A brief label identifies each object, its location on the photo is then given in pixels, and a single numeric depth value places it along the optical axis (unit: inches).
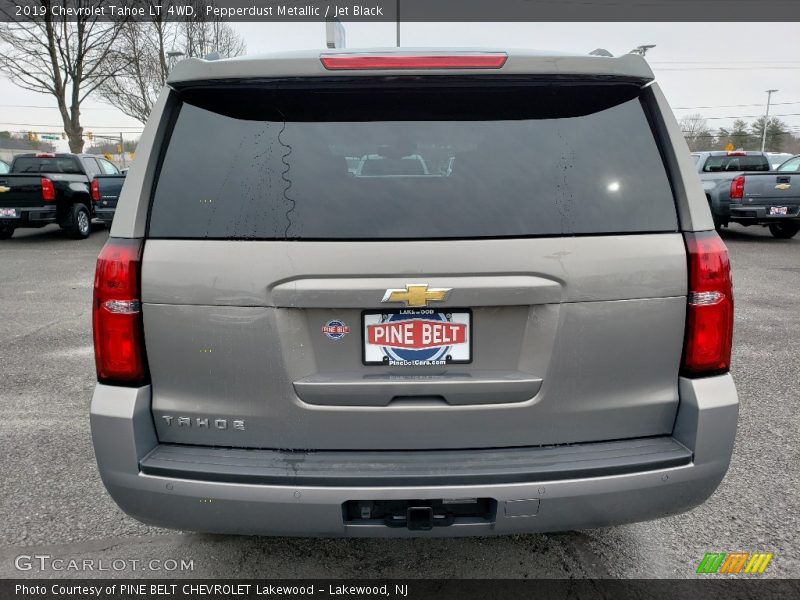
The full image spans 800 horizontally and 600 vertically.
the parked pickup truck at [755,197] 474.3
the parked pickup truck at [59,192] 503.2
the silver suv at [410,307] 74.2
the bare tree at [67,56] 1040.2
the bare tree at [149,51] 1163.9
